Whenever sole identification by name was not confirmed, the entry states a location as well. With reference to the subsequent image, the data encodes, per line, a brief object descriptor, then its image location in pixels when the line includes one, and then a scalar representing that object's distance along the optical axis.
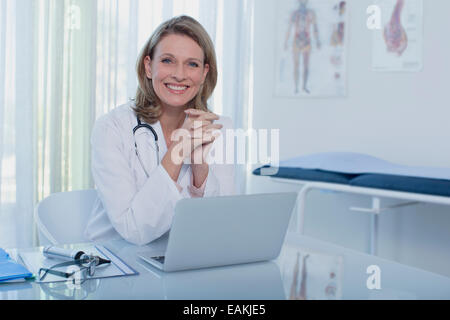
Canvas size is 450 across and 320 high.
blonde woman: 1.18
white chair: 1.38
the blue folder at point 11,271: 0.77
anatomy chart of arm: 2.54
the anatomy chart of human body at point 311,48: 2.93
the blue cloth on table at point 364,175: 1.81
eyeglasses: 0.81
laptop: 0.84
